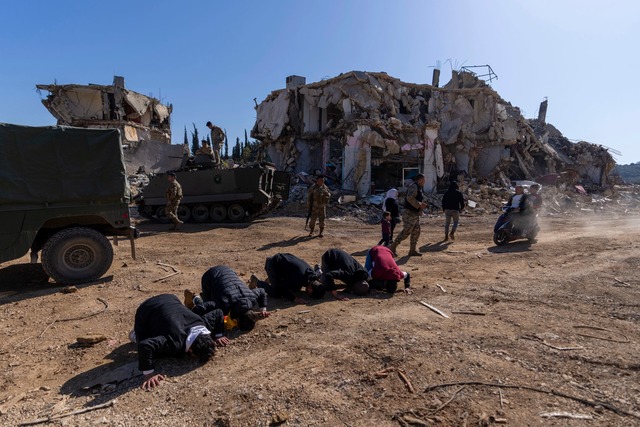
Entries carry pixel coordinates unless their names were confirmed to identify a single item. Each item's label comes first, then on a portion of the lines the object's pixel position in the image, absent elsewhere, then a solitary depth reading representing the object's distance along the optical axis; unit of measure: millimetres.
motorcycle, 9594
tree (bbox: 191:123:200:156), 57156
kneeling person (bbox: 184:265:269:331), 4262
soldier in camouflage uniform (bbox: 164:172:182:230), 11547
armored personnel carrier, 14086
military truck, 5805
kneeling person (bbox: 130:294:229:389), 3349
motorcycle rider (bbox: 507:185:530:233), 9586
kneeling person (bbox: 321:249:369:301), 5523
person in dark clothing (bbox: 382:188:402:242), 8604
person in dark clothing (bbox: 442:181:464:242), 10086
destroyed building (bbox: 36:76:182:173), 26781
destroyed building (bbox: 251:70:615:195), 20453
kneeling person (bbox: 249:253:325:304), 5289
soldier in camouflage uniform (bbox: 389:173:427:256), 8188
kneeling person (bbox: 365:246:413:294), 5656
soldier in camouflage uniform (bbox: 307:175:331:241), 10638
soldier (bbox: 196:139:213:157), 14922
